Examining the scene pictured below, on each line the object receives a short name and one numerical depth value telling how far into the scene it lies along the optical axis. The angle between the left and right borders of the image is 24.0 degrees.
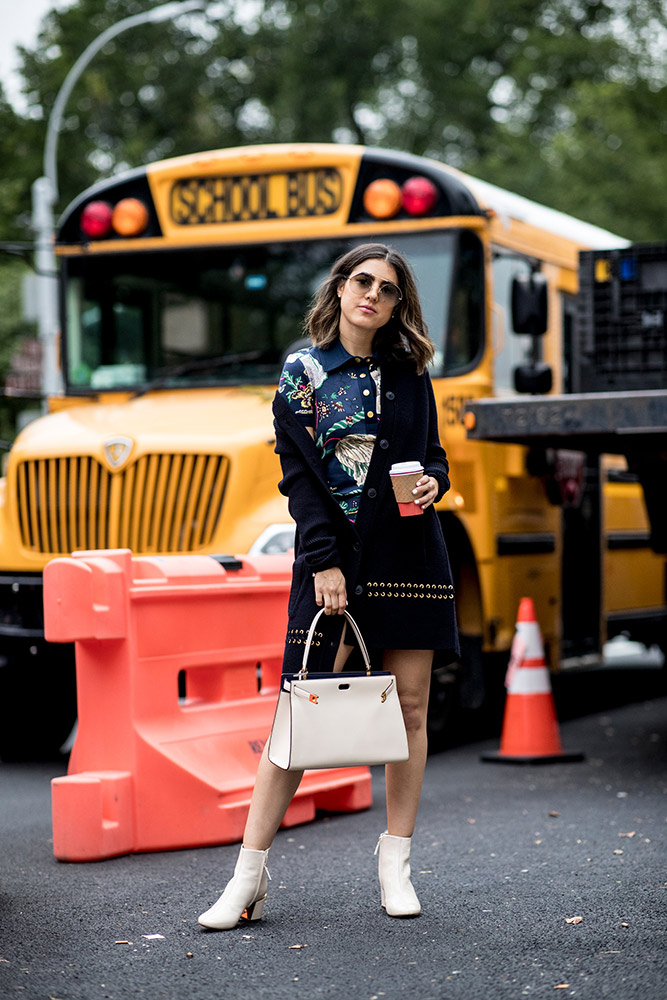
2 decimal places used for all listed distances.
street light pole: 14.70
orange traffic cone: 7.37
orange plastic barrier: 5.28
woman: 4.20
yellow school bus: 7.12
